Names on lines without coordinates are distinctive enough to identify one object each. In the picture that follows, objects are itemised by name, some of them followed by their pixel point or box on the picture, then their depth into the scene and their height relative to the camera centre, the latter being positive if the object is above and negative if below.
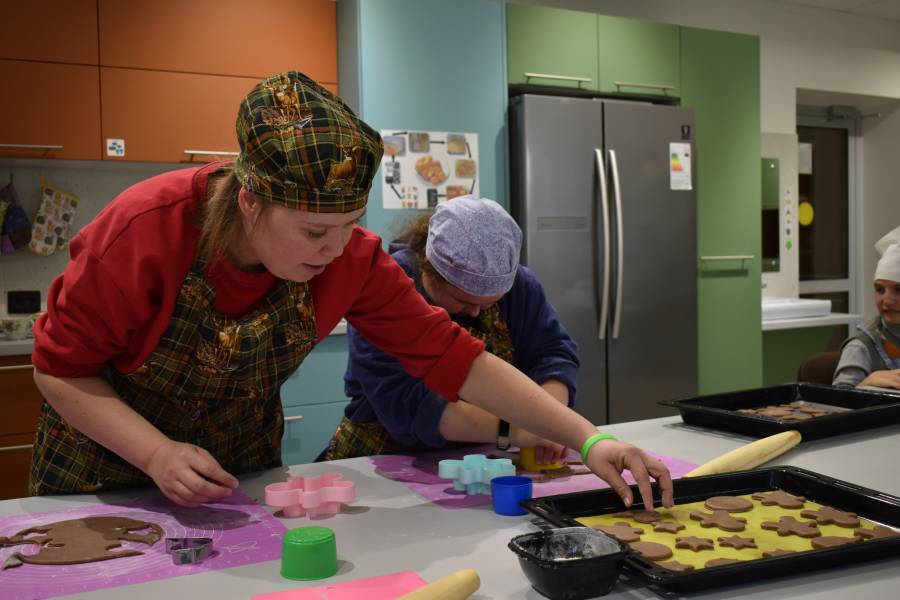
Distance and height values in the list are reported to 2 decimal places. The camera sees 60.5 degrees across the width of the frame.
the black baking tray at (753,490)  0.85 -0.35
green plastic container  0.93 -0.35
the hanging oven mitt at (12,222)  3.10 +0.22
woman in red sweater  1.07 -0.07
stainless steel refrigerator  3.35 +0.14
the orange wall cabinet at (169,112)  2.98 +0.64
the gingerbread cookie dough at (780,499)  1.13 -0.36
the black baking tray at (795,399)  1.59 -0.34
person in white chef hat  2.26 -0.24
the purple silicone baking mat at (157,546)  0.93 -0.37
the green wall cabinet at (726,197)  3.92 +0.34
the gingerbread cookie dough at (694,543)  0.97 -0.35
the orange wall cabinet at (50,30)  2.80 +0.91
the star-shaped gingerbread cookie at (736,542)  0.97 -0.35
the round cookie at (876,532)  0.98 -0.35
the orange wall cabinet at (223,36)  2.98 +0.96
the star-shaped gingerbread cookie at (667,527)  1.03 -0.36
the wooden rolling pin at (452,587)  0.82 -0.34
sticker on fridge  3.65 +0.46
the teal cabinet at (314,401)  3.01 -0.51
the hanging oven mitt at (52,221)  3.18 +0.23
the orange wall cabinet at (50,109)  2.83 +0.63
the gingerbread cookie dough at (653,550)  0.93 -0.35
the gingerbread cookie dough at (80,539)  0.99 -0.36
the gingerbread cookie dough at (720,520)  1.04 -0.36
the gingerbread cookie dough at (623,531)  1.00 -0.35
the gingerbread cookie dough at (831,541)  0.96 -0.35
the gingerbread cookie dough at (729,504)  1.12 -0.36
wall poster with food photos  3.19 +0.43
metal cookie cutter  0.98 -0.36
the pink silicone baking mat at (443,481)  1.26 -0.38
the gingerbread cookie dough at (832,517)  1.05 -0.35
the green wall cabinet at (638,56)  3.65 +1.01
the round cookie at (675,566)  0.89 -0.35
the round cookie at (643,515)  1.09 -0.36
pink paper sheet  0.87 -0.37
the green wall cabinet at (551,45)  3.42 +1.00
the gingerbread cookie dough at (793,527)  1.01 -0.35
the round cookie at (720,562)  0.89 -0.35
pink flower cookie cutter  1.15 -0.34
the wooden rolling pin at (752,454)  1.28 -0.34
